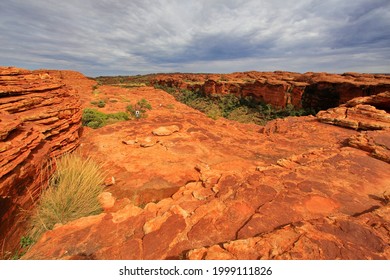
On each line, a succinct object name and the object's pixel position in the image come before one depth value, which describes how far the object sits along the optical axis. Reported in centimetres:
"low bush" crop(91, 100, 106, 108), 1527
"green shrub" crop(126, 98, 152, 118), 1438
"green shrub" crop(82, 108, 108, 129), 957
